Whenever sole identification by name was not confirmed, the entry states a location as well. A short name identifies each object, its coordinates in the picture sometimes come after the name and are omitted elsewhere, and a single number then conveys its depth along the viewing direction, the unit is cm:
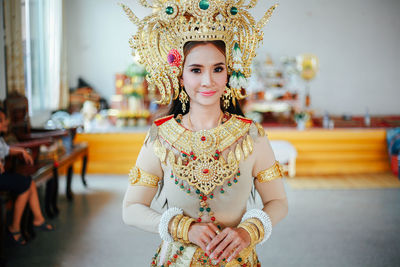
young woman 109
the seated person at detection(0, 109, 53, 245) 250
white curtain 515
